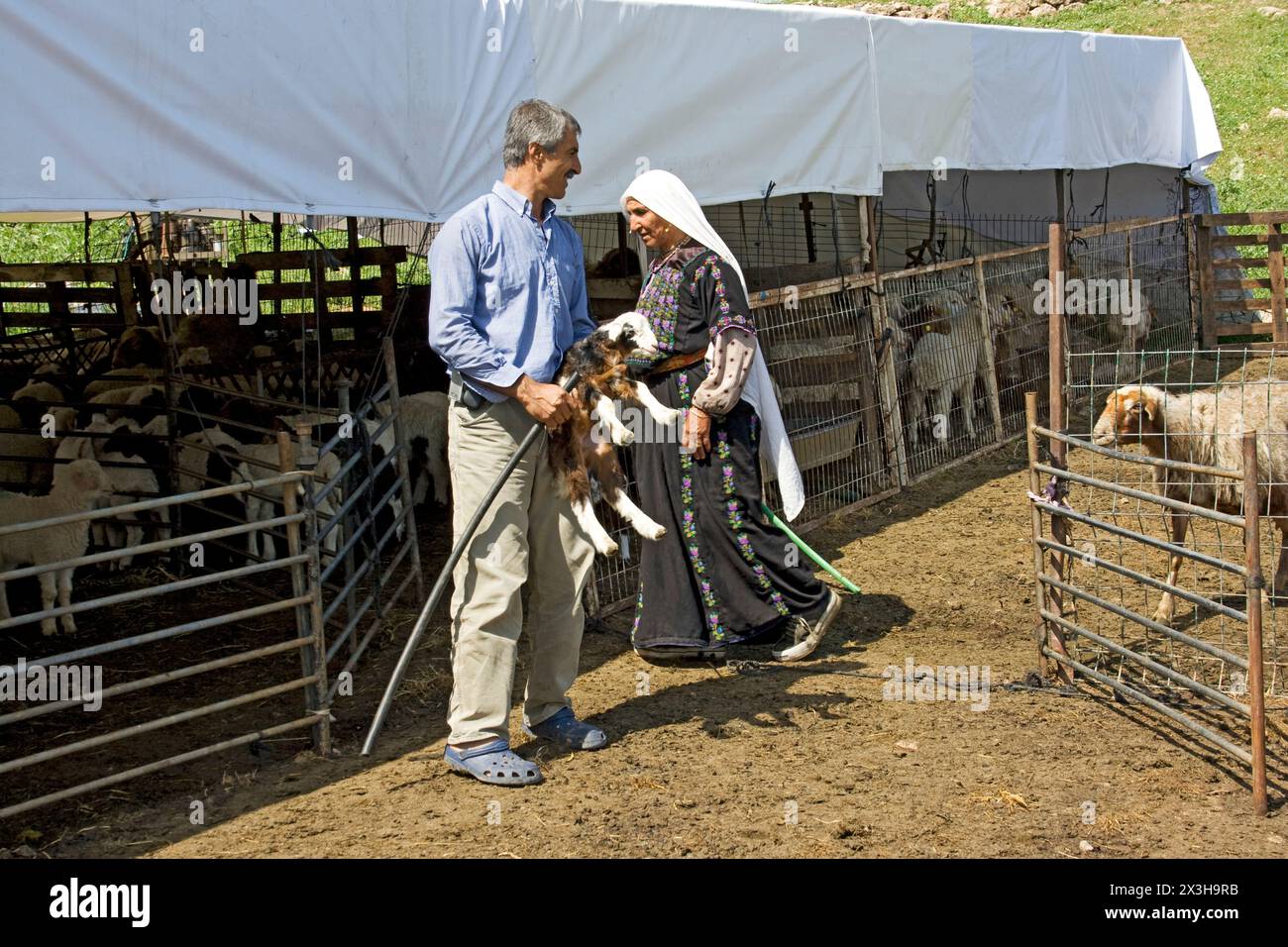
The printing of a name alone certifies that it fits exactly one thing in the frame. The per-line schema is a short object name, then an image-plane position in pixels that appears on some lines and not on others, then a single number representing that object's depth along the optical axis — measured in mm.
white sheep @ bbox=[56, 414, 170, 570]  7605
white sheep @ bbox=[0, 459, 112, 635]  6801
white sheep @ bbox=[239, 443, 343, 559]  7645
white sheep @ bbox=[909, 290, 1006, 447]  9594
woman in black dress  5344
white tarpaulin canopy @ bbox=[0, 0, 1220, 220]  4199
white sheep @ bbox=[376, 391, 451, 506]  8828
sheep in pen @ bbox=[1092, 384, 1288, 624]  6238
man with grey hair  4020
